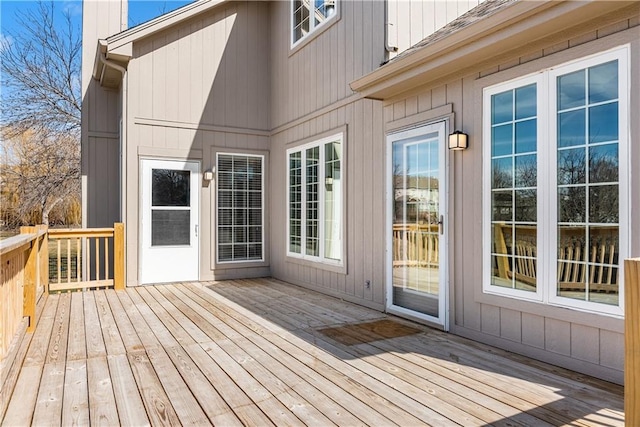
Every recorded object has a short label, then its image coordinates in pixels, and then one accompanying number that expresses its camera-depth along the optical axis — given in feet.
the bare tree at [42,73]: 35.19
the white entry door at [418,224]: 13.79
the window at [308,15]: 19.85
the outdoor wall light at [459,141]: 12.73
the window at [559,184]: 9.37
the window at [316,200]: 19.13
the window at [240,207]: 23.79
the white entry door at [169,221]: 21.76
